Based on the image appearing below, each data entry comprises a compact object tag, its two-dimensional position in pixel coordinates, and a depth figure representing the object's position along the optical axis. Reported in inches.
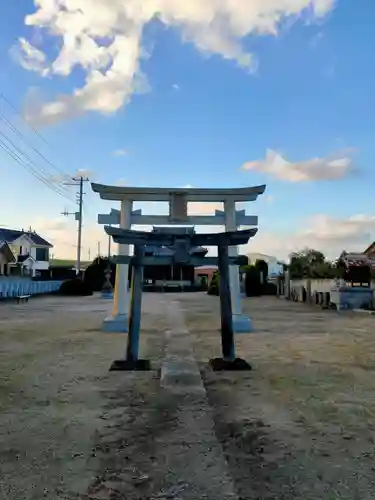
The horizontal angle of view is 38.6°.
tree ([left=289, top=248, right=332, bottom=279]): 1243.8
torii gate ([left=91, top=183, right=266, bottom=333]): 450.3
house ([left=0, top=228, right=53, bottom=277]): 1615.7
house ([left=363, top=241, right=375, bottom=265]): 1187.9
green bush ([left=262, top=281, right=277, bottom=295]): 1480.1
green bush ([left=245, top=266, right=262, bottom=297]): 1425.9
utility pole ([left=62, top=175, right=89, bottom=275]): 1807.3
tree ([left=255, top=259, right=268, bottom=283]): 1574.8
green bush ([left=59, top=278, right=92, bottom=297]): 1375.5
